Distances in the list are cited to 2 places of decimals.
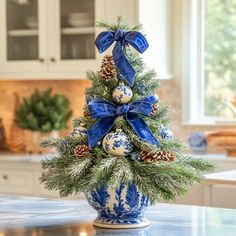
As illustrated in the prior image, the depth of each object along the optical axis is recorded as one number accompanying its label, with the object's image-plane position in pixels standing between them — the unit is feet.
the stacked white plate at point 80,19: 15.43
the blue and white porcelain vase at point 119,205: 5.94
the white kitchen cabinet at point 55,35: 15.15
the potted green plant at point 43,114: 15.76
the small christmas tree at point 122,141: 5.82
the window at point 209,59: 15.42
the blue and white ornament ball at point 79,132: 6.24
